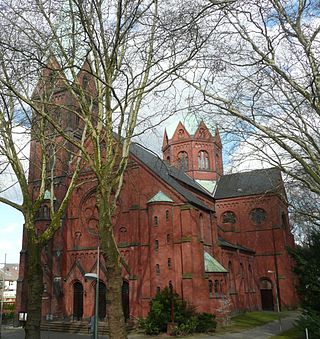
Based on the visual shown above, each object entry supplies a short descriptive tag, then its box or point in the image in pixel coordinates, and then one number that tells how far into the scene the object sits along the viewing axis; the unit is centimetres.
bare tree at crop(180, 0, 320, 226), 892
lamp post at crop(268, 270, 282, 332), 3746
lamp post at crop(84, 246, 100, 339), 1244
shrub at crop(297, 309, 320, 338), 1500
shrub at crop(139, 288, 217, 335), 2191
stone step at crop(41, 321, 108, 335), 2509
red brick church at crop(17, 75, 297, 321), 2520
